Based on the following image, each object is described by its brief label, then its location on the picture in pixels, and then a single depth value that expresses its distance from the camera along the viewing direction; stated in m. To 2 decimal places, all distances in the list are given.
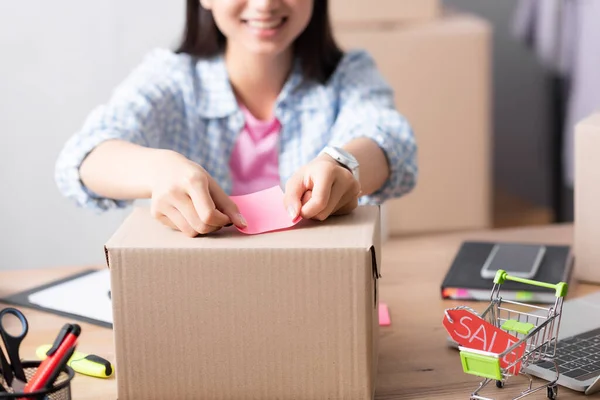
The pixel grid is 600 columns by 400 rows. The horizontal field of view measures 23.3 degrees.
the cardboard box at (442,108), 4.08
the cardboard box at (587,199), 2.07
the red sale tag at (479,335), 1.60
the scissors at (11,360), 1.56
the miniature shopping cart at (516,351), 1.58
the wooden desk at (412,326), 1.71
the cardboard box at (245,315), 1.61
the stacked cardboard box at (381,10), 3.99
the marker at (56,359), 1.53
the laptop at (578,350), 1.68
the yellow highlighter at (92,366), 1.74
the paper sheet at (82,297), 1.96
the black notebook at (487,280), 1.96
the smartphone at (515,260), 2.03
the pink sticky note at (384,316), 1.91
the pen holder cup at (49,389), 1.51
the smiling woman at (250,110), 2.18
